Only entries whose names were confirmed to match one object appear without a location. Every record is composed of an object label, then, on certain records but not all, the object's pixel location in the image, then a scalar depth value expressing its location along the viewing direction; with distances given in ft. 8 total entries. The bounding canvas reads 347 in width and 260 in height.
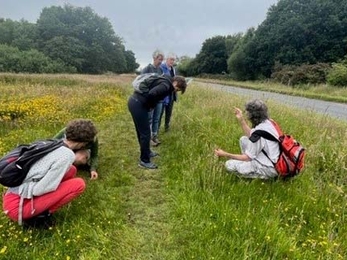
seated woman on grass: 15.30
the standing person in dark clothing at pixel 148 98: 17.35
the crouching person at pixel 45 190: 10.92
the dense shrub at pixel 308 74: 106.32
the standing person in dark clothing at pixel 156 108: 22.82
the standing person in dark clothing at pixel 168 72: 25.31
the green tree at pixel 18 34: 196.13
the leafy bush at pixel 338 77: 89.92
